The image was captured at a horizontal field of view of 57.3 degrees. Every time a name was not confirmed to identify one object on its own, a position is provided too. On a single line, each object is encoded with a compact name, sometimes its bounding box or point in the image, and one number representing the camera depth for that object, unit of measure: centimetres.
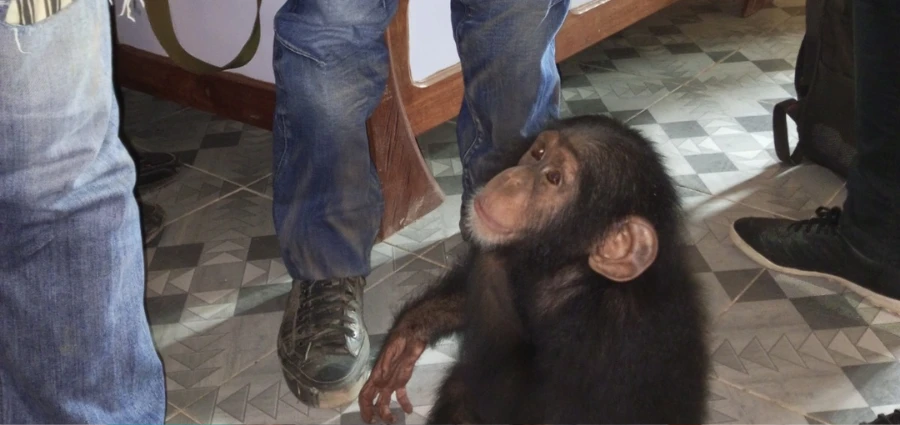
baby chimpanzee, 112
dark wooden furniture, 188
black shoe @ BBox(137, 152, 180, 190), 223
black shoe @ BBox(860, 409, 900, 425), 132
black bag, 202
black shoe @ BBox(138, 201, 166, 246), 199
